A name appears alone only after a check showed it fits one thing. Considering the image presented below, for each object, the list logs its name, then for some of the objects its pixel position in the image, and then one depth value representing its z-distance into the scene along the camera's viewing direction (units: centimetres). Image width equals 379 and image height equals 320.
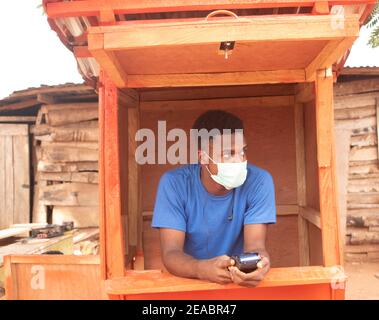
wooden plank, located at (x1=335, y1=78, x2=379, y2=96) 775
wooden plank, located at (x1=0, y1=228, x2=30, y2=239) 522
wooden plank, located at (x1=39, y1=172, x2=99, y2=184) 804
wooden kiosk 193
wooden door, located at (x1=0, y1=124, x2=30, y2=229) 836
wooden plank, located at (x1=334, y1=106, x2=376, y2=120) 777
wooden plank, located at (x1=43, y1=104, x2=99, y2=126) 798
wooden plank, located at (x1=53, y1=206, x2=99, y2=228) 807
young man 253
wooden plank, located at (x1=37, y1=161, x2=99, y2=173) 806
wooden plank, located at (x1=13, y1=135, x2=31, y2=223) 837
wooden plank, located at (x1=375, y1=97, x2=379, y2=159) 769
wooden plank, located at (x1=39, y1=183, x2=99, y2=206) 805
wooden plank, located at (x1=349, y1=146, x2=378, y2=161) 781
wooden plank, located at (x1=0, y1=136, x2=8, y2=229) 837
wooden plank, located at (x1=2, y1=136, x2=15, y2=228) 837
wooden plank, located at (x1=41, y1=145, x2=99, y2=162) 803
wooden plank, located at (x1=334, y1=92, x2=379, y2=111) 776
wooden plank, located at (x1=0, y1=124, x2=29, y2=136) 834
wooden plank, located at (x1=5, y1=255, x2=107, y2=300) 310
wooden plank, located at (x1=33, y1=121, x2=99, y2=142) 798
